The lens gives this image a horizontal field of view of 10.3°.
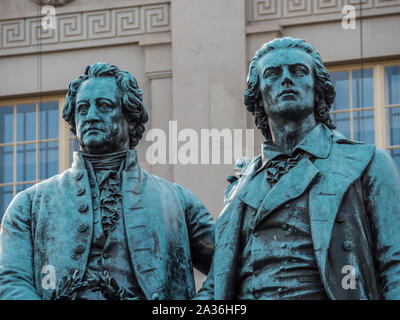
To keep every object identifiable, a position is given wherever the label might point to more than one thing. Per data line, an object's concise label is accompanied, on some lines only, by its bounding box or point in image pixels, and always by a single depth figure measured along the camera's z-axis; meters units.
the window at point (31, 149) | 26.55
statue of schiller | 14.94
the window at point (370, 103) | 25.70
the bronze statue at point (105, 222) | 15.77
